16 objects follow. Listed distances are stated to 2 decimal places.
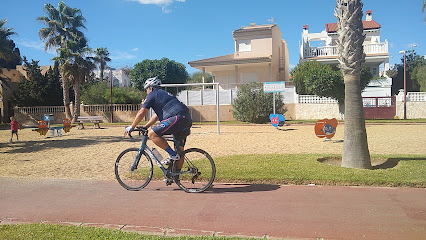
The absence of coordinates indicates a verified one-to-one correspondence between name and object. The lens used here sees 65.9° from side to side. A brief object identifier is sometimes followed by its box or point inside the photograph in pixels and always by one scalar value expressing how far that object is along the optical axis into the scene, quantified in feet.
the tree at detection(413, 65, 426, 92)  117.47
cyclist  17.62
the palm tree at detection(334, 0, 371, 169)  23.65
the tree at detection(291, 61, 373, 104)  86.22
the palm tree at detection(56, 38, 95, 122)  106.83
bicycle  18.44
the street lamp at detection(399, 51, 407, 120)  89.66
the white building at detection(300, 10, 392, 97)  102.99
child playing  53.53
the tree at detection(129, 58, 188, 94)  148.97
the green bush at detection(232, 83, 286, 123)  81.30
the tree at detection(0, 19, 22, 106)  60.30
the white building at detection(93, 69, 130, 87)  196.91
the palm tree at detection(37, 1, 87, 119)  111.55
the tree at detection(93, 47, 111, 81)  178.50
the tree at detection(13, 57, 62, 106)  121.70
